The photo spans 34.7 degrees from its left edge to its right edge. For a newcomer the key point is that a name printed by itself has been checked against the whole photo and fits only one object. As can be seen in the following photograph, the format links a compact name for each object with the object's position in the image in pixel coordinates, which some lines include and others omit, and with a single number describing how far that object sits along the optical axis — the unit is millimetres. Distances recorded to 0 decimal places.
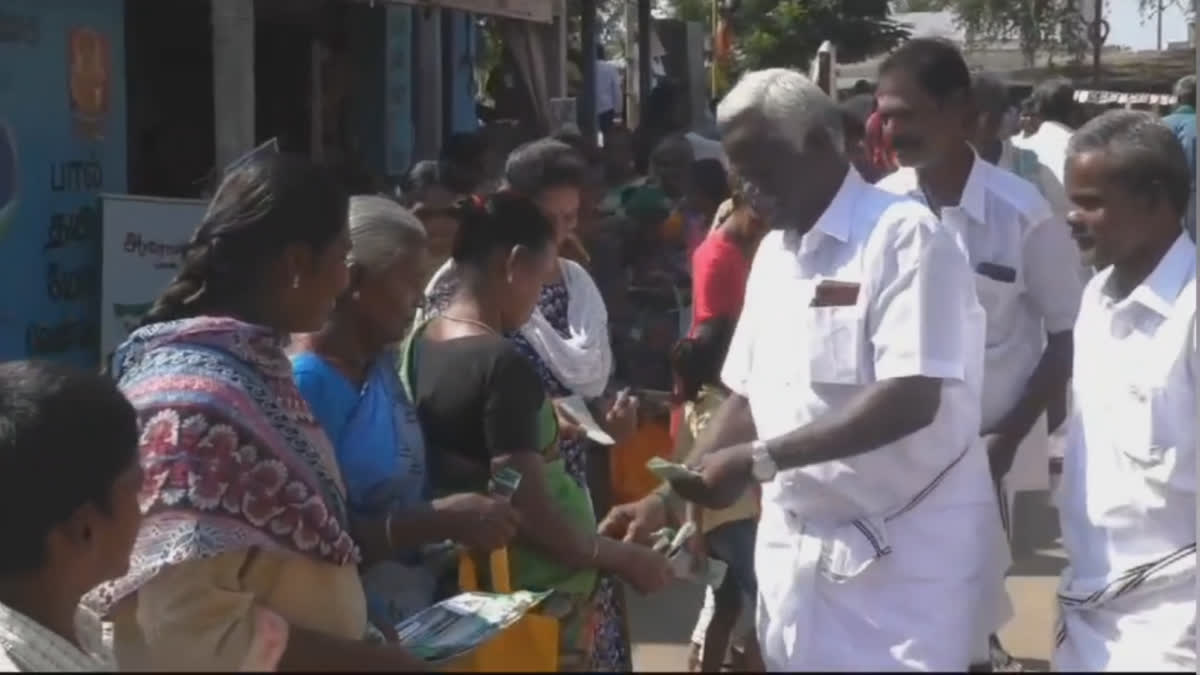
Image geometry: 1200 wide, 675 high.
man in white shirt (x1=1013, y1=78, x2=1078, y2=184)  8734
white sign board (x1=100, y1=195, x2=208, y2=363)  6520
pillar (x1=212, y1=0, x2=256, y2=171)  6801
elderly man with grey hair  3160
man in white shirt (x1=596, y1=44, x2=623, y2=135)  16547
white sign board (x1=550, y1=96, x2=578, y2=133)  12789
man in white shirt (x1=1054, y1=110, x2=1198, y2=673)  3184
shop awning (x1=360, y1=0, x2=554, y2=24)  9227
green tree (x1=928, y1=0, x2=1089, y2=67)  20938
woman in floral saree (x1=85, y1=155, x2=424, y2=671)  2477
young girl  5309
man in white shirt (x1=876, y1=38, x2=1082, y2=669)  3914
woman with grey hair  3248
